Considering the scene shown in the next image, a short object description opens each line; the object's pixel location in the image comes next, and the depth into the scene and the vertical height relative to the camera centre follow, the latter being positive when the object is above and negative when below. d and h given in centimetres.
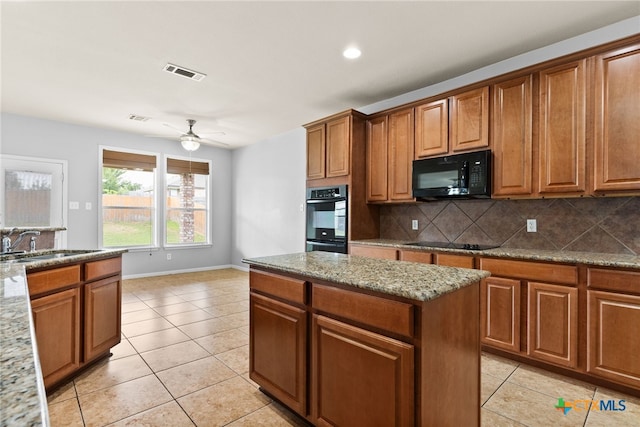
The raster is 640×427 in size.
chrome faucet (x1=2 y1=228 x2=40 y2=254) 259 -23
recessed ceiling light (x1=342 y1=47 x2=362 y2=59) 286 +145
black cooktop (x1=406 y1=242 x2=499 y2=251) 307 -32
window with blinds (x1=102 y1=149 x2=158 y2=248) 564 +24
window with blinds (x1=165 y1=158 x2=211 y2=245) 636 +22
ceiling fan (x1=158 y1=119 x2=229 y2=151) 468 +105
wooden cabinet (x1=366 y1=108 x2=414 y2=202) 364 +67
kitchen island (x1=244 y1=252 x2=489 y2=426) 131 -60
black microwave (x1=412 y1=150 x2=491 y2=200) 298 +37
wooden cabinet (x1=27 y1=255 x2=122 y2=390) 207 -73
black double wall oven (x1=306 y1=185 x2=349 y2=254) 394 -7
